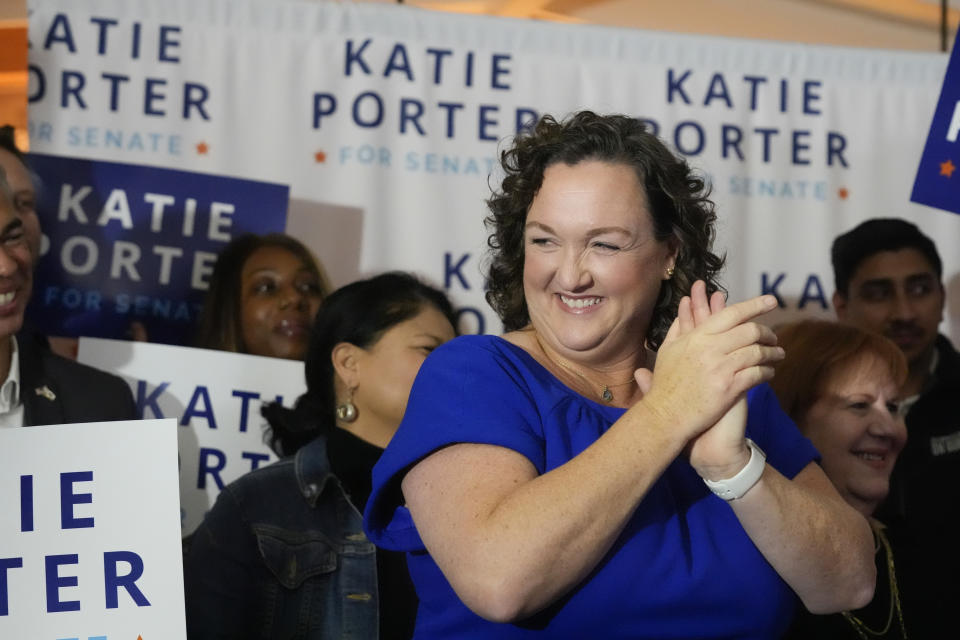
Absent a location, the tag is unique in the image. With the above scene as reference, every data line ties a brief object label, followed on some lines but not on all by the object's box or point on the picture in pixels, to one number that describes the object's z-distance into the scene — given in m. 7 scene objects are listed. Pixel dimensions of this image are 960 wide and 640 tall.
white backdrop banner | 3.52
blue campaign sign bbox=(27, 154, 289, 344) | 3.34
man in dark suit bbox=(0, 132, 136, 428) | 2.86
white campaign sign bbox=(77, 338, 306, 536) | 3.25
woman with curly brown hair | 1.45
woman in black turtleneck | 2.67
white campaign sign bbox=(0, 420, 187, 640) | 1.92
